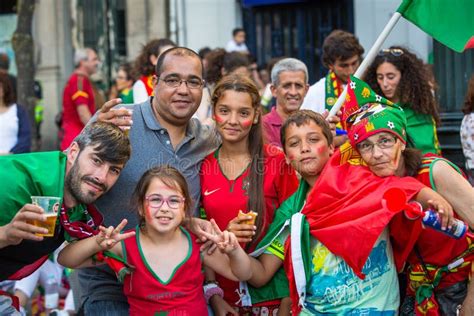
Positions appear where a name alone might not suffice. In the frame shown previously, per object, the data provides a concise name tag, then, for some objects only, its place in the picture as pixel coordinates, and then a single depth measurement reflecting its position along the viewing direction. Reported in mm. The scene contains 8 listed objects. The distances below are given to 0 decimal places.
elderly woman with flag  4234
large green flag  5043
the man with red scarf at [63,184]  4254
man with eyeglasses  4887
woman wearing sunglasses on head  6031
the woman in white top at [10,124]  8500
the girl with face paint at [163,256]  4480
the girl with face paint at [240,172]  4805
